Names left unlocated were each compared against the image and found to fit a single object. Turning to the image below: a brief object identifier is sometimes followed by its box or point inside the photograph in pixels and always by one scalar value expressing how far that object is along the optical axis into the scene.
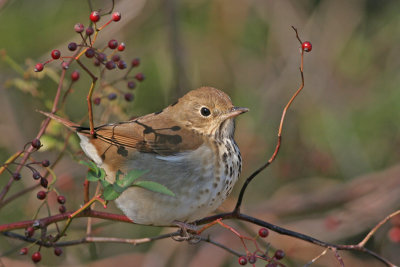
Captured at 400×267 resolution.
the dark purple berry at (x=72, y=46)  4.90
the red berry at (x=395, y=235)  7.16
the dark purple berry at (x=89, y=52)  4.57
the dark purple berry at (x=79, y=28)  4.73
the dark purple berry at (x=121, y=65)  5.35
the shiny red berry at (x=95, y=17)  4.73
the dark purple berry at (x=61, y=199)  5.35
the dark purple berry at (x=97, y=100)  5.94
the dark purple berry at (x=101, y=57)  4.66
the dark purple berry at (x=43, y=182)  4.76
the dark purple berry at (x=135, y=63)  6.21
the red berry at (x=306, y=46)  5.03
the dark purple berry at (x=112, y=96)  6.03
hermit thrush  6.07
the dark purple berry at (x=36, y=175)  4.75
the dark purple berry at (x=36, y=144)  4.84
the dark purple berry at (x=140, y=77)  6.28
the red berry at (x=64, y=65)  5.00
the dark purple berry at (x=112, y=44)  5.26
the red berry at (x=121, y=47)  5.28
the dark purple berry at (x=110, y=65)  4.90
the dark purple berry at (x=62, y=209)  5.30
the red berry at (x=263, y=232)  5.34
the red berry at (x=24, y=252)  5.05
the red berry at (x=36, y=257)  5.38
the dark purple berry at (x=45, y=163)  4.93
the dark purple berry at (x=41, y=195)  5.29
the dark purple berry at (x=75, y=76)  5.93
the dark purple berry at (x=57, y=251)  5.17
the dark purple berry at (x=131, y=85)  6.17
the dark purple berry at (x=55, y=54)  4.95
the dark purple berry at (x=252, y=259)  4.88
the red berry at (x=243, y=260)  5.02
